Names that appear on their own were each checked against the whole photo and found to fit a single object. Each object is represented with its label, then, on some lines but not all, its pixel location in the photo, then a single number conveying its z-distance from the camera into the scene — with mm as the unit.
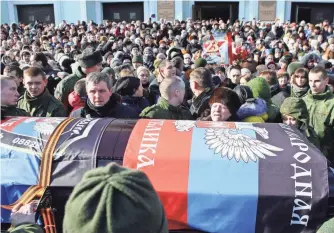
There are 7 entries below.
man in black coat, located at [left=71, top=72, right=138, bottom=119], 2883
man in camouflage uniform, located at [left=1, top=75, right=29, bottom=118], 2811
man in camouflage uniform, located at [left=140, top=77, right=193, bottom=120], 2892
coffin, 1874
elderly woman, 2674
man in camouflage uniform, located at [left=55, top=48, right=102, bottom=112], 4148
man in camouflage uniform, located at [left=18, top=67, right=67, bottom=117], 3195
